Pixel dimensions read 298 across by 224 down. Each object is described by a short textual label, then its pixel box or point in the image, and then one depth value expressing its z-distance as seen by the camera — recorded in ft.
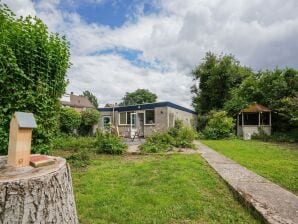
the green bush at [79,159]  24.31
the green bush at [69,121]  58.65
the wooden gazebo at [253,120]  61.98
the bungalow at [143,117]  62.13
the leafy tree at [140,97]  249.55
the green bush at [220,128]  60.54
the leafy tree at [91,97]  261.65
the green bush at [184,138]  39.78
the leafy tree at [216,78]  86.07
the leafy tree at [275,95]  55.42
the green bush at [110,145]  33.04
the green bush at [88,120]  67.31
